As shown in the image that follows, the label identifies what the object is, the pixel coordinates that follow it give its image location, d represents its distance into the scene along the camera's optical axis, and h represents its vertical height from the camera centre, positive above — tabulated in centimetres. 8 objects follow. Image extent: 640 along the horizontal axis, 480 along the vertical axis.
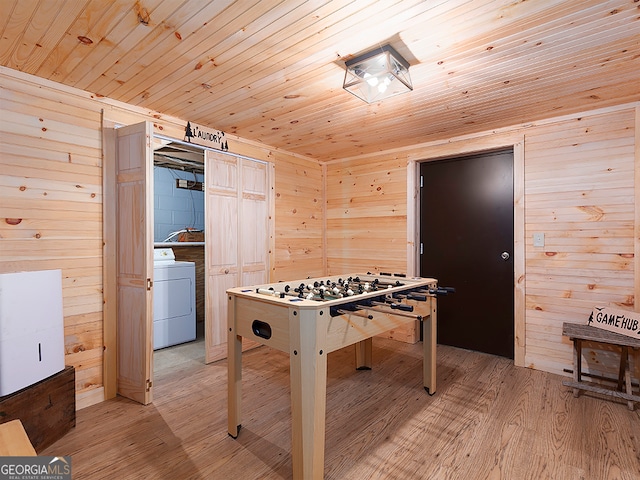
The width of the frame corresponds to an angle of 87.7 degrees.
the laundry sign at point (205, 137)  307 +97
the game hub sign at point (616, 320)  243 -64
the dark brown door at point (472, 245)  333 -9
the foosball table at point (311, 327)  160 -52
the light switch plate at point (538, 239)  302 -2
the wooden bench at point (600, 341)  233 -89
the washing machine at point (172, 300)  356 -68
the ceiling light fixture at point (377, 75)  191 +101
